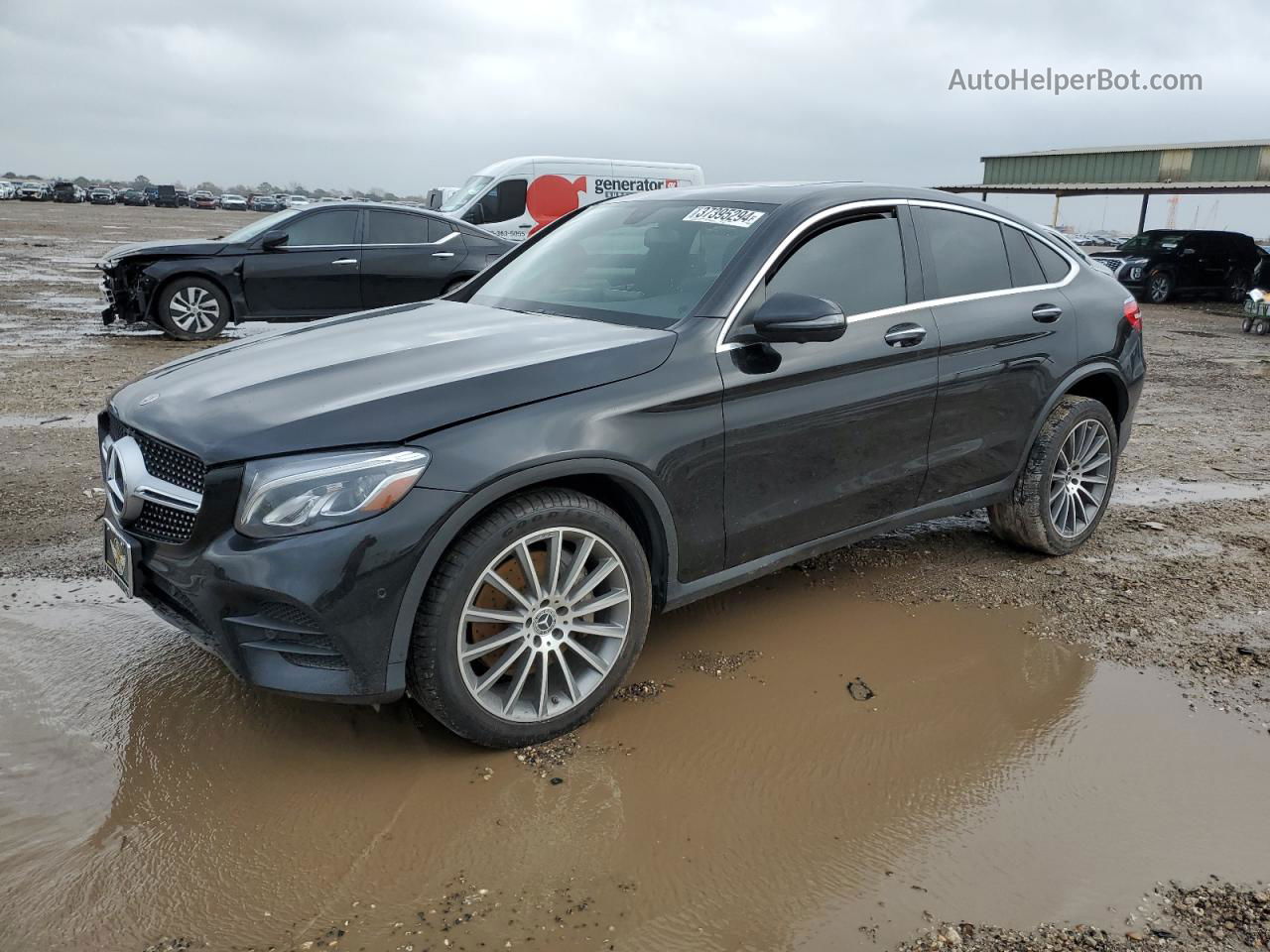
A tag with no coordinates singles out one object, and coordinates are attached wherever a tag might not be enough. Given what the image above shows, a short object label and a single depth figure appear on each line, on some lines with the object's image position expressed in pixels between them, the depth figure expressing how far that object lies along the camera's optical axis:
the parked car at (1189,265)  20.02
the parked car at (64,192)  69.81
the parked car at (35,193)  70.44
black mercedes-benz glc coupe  2.70
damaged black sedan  10.50
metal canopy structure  26.14
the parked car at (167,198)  76.44
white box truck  17.14
